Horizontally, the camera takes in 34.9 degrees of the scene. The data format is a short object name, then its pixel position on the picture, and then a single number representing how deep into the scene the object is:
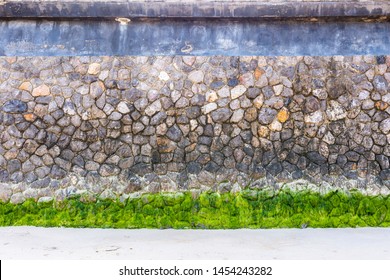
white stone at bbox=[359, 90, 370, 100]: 9.92
